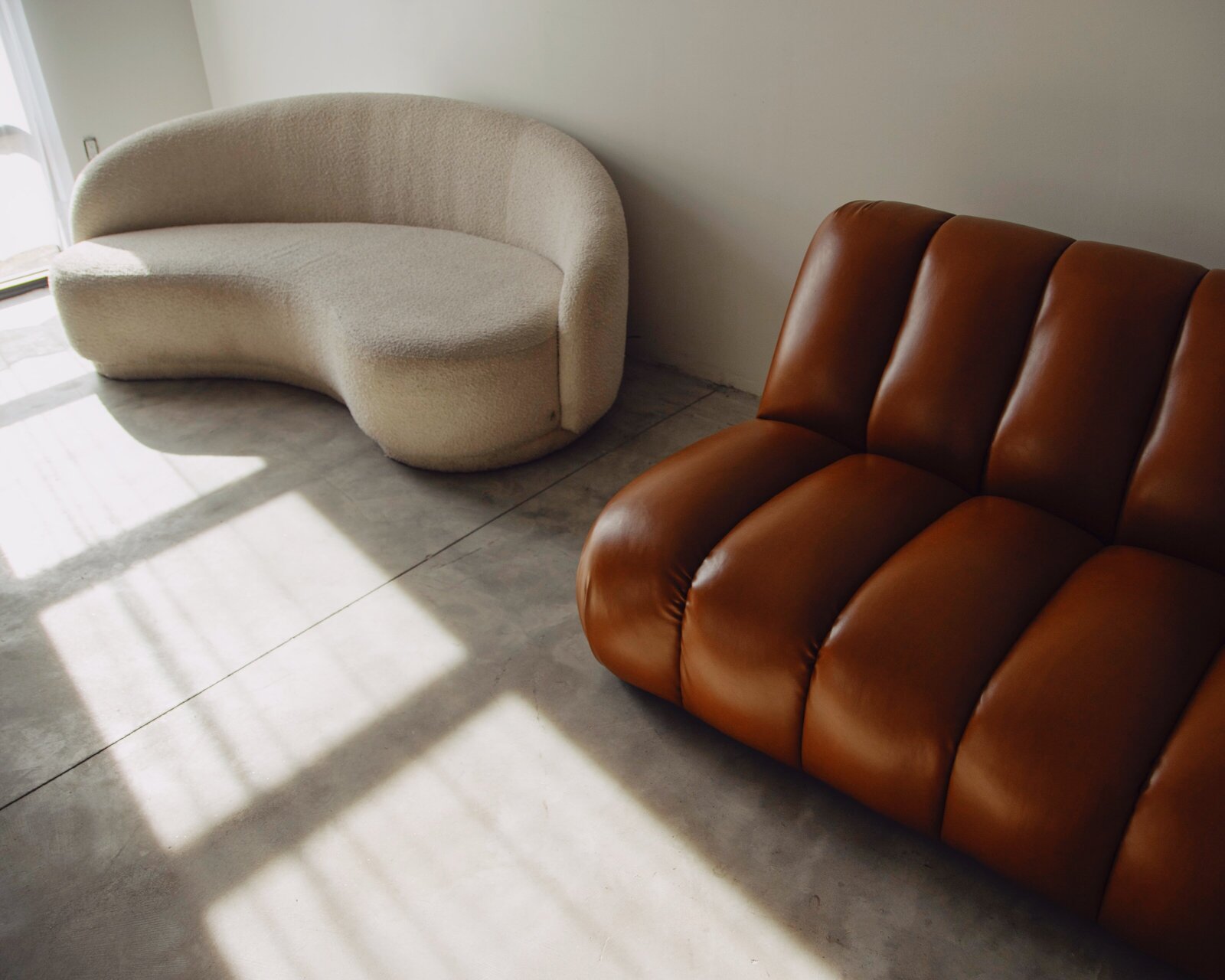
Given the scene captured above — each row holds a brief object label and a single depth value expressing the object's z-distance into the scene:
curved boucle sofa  2.45
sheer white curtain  3.64
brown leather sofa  1.32
